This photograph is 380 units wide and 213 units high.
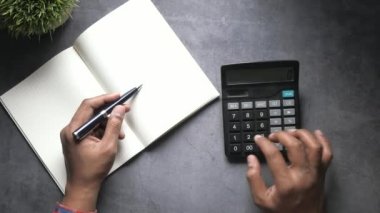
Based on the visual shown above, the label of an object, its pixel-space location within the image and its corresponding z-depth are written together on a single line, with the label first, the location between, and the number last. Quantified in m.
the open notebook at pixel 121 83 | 0.75
